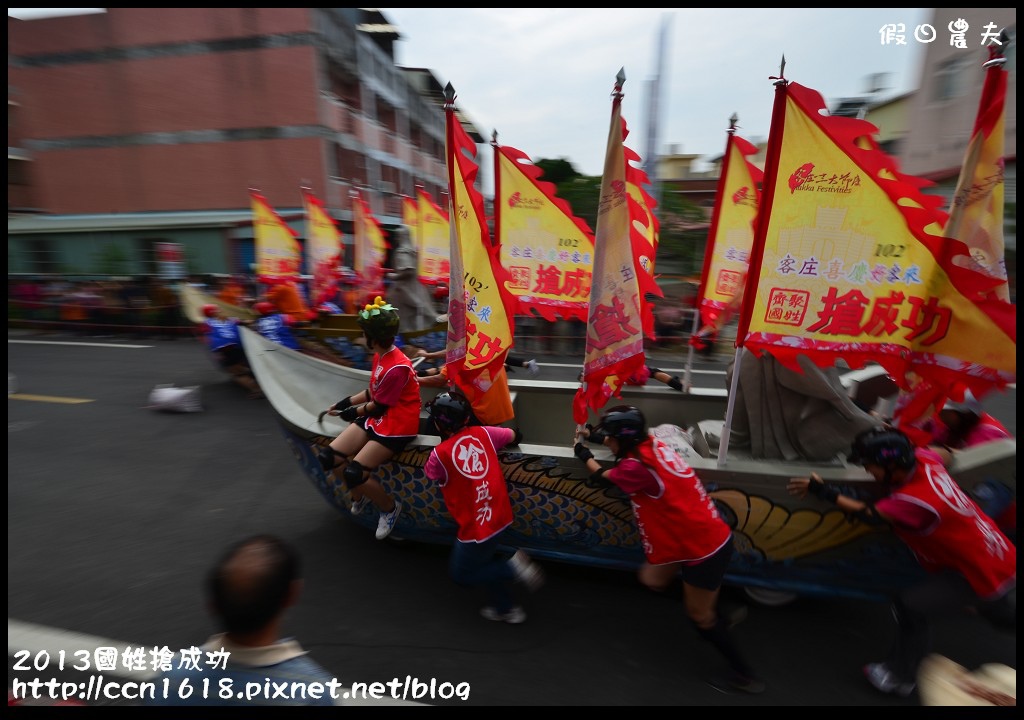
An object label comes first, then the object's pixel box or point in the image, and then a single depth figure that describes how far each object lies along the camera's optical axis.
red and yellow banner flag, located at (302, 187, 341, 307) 9.27
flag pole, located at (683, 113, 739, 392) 3.97
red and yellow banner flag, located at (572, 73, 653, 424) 2.82
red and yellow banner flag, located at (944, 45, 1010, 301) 2.56
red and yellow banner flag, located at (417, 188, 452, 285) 9.16
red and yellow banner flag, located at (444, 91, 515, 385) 3.29
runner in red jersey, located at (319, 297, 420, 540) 3.33
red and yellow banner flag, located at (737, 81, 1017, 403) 2.53
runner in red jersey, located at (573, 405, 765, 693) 2.52
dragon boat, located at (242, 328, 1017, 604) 2.75
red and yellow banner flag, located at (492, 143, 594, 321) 4.64
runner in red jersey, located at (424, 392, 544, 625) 2.88
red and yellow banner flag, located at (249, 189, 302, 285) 8.81
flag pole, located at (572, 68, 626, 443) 2.74
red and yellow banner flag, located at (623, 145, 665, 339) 3.68
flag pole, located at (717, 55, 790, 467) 2.55
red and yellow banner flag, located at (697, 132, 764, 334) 4.05
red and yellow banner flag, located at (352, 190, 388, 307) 9.82
